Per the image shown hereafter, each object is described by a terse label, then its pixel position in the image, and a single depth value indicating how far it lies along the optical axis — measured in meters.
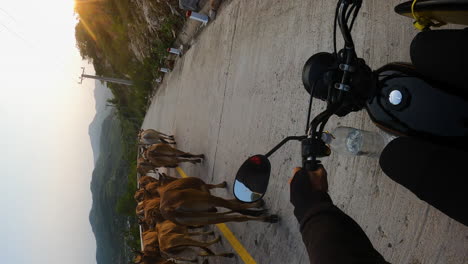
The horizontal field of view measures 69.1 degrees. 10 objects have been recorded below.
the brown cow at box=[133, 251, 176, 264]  5.96
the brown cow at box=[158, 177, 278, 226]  4.61
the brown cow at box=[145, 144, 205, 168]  7.82
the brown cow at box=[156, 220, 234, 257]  5.32
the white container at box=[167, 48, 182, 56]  12.11
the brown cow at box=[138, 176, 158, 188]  8.72
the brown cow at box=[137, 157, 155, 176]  9.25
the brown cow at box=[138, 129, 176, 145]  10.08
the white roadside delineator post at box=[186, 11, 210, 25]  8.80
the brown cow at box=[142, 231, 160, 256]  6.13
